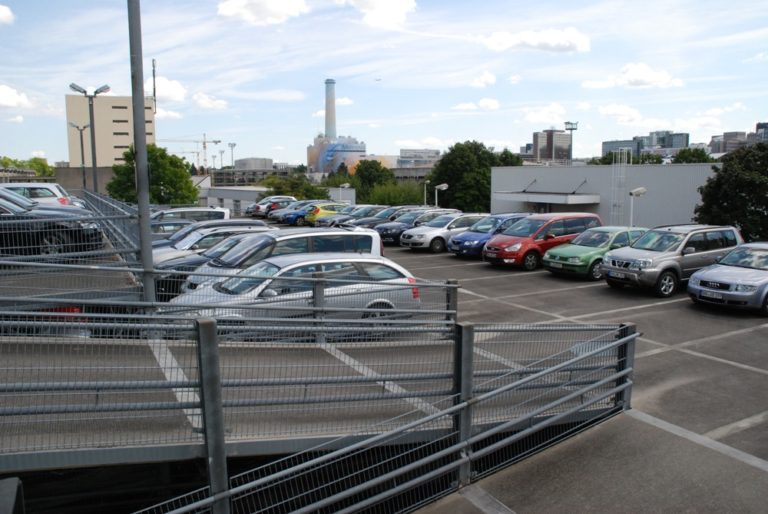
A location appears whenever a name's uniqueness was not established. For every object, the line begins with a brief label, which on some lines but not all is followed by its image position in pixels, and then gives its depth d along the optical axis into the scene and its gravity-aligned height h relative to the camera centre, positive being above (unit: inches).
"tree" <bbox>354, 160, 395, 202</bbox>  4305.1 +73.6
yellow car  1386.6 -59.7
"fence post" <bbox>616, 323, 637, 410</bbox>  285.0 -77.3
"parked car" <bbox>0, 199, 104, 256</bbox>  405.4 -36.7
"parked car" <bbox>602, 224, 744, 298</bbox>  607.8 -68.3
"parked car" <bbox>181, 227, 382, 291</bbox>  495.8 -49.4
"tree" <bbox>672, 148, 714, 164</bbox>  2930.6 +141.5
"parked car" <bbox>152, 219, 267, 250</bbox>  730.8 -50.5
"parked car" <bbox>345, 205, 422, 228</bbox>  1183.6 -63.9
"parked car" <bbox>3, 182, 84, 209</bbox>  969.5 -17.5
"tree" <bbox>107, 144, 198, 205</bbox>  1610.5 +6.2
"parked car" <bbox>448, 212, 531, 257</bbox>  877.2 -70.9
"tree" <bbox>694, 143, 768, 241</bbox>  877.8 -10.4
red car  775.1 -65.1
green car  698.8 -72.7
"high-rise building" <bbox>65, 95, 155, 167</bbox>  4503.0 +419.5
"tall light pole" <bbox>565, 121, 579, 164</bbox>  2999.5 +277.0
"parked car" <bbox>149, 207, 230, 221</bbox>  917.8 -45.4
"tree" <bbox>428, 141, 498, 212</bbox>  2363.4 +31.5
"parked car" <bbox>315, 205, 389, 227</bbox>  1269.7 -66.3
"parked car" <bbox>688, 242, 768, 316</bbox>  511.8 -77.2
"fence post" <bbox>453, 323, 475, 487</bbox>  218.5 -69.7
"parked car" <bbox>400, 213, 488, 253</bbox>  965.2 -73.3
